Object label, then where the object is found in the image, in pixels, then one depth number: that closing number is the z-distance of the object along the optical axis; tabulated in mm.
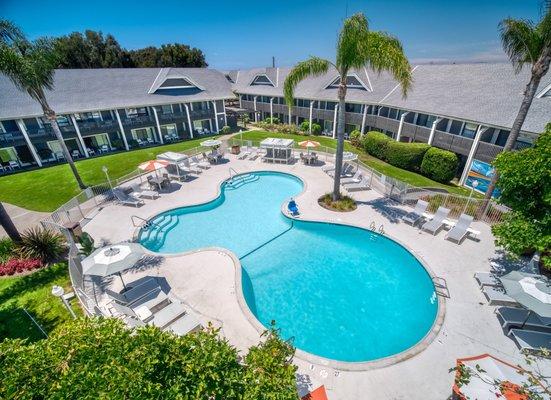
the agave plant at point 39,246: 13922
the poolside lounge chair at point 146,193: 20719
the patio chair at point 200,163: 27266
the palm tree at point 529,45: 12305
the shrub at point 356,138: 34388
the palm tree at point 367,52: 13883
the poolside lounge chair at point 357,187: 21375
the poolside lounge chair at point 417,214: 16864
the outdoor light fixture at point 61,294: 9506
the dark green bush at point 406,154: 25859
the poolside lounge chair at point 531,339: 9102
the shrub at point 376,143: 29489
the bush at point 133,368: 4887
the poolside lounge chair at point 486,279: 11673
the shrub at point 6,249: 14000
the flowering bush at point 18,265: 13375
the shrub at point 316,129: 39500
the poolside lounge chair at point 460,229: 15008
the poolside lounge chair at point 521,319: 9703
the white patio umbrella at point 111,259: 10508
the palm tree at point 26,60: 15305
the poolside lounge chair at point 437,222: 15812
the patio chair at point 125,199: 19625
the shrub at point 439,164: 23703
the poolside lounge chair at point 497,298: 10898
